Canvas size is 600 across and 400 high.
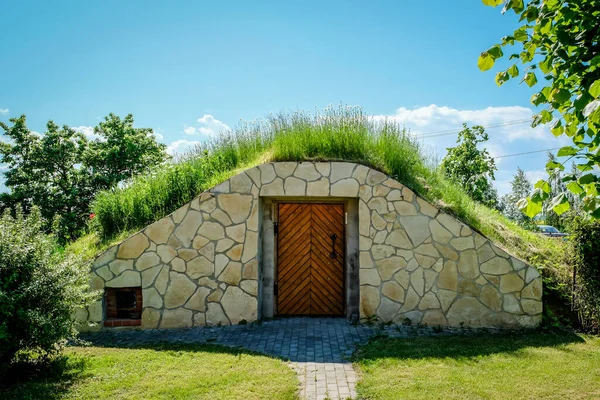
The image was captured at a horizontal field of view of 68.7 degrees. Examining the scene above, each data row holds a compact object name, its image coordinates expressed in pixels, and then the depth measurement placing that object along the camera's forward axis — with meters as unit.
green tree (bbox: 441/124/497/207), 15.09
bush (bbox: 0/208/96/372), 5.61
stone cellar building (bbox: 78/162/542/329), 8.37
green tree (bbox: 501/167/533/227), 34.75
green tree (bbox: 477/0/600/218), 3.31
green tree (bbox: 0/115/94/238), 19.02
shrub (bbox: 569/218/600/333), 7.67
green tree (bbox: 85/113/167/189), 19.83
